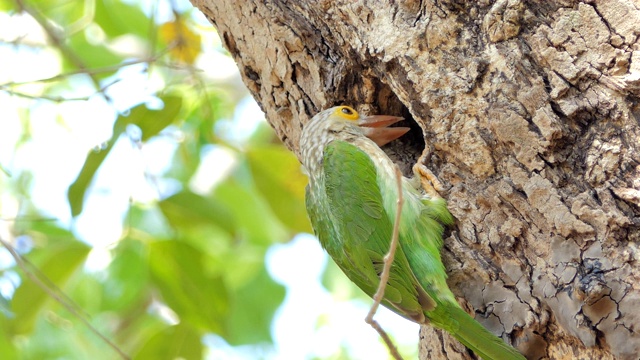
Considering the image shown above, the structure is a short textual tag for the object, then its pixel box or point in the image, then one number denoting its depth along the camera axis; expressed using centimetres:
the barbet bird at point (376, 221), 547
